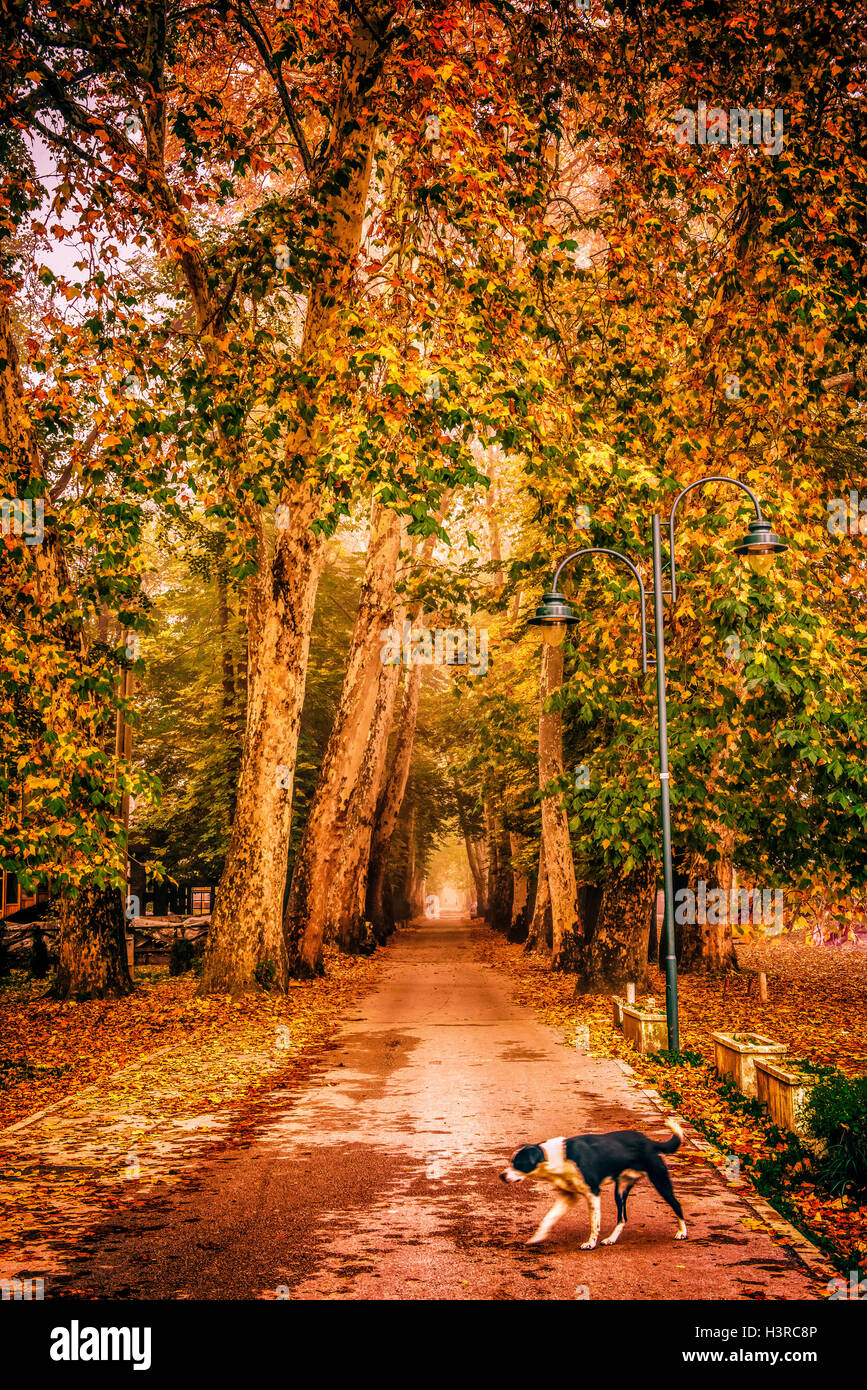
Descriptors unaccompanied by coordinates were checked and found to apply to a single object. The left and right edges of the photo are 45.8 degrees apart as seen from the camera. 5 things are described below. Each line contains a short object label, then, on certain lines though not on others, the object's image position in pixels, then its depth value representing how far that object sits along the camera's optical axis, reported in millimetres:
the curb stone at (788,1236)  5273
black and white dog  5582
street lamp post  11625
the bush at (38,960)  22484
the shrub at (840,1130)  6773
